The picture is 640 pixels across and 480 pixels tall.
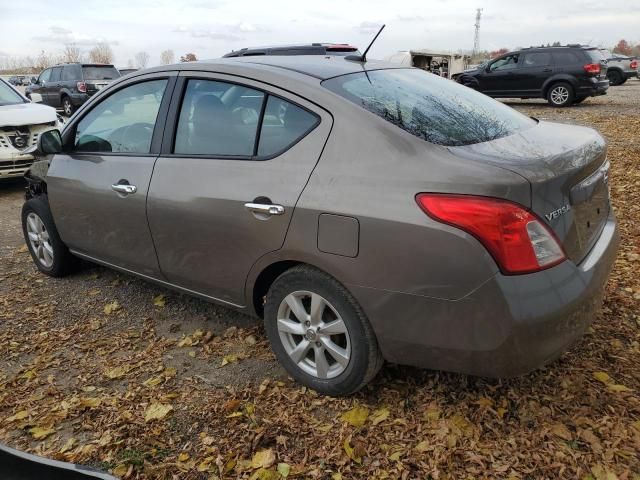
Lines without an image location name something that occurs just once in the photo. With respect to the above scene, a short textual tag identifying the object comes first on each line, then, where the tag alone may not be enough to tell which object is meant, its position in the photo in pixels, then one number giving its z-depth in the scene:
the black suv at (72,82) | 17.17
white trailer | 26.63
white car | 7.26
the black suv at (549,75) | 15.55
